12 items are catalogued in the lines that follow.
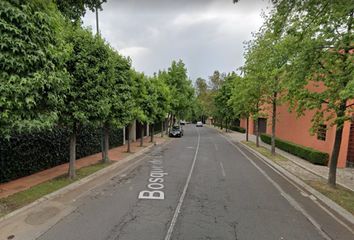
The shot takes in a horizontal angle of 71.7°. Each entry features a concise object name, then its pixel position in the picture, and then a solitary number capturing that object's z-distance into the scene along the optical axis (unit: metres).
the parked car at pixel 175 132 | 33.12
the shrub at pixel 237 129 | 43.72
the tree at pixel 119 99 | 12.18
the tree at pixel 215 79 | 71.62
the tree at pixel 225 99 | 38.62
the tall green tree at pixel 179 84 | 36.94
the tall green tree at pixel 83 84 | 8.80
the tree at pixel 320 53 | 7.06
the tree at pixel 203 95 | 66.29
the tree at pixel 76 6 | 14.28
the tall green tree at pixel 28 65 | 5.01
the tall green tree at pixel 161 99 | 24.09
